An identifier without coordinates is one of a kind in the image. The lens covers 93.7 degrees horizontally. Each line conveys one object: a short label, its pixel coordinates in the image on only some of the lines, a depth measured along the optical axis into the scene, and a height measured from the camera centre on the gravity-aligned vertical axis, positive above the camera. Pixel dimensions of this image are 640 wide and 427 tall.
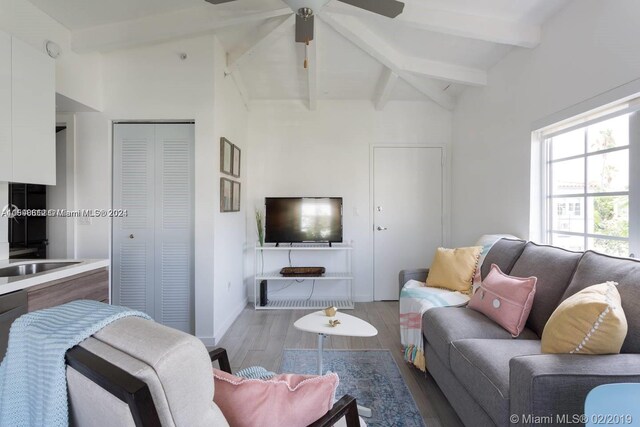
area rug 1.79 -1.21
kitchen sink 1.92 -0.38
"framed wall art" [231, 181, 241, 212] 3.32 +0.15
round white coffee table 1.76 -0.71
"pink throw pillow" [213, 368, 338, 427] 0.85 -0.55
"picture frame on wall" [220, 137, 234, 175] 2.90 +0.56
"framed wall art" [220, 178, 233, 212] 2.93 +0.17
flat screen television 3.83 -0.10
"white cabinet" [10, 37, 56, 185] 1.84 +0.63
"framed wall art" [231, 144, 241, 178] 3.29 +0.56
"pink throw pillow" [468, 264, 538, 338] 1.78 -0.56
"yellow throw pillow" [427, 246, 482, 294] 2.54 -0.51
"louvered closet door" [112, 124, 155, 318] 2.82 -0.03
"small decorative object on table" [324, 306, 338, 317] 1.97 -0.66
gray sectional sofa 1.04 -0.65
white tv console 3.70 -0.82
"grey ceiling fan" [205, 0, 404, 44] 1.84 +1.28
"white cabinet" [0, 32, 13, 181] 1.75 +0.62
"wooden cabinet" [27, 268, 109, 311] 1.63 -0.48
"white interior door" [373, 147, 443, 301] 4.08 +0.04
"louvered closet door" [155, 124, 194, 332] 2.83 -0.06
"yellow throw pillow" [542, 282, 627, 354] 1.16 -0.46
